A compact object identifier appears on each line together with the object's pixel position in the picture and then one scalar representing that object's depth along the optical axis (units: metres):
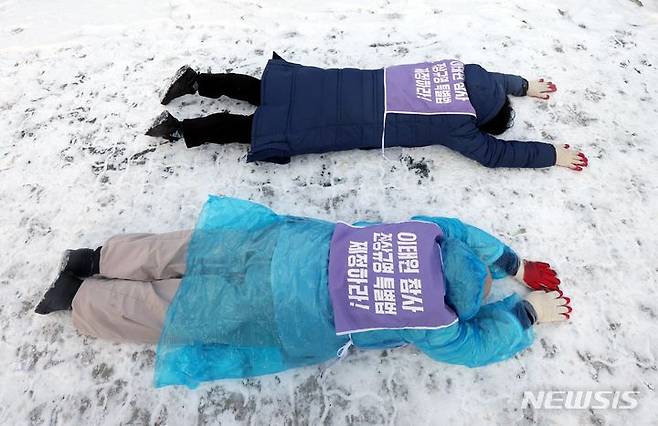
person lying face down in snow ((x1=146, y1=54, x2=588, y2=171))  2.71
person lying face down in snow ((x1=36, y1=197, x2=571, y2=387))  1.95
